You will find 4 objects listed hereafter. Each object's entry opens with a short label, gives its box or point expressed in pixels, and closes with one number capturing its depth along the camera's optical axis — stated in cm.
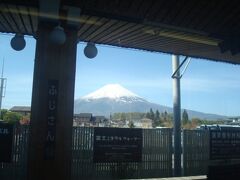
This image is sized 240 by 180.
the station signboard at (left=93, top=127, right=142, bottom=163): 1055
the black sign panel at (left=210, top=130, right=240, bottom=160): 1284
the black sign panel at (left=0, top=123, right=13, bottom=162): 975
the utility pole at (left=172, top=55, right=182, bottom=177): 1209
